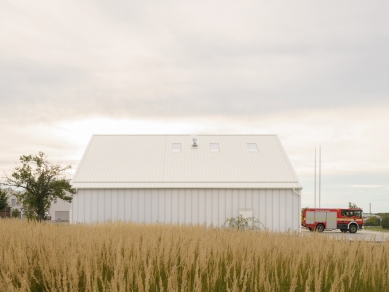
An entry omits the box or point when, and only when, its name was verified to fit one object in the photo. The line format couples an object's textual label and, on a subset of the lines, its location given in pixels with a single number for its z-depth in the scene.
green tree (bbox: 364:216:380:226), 51.91
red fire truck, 39.28
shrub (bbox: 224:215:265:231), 22.88
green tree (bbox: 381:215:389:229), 46.50
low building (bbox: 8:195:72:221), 66.31
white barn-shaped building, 23.75
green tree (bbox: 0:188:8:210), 45.62
